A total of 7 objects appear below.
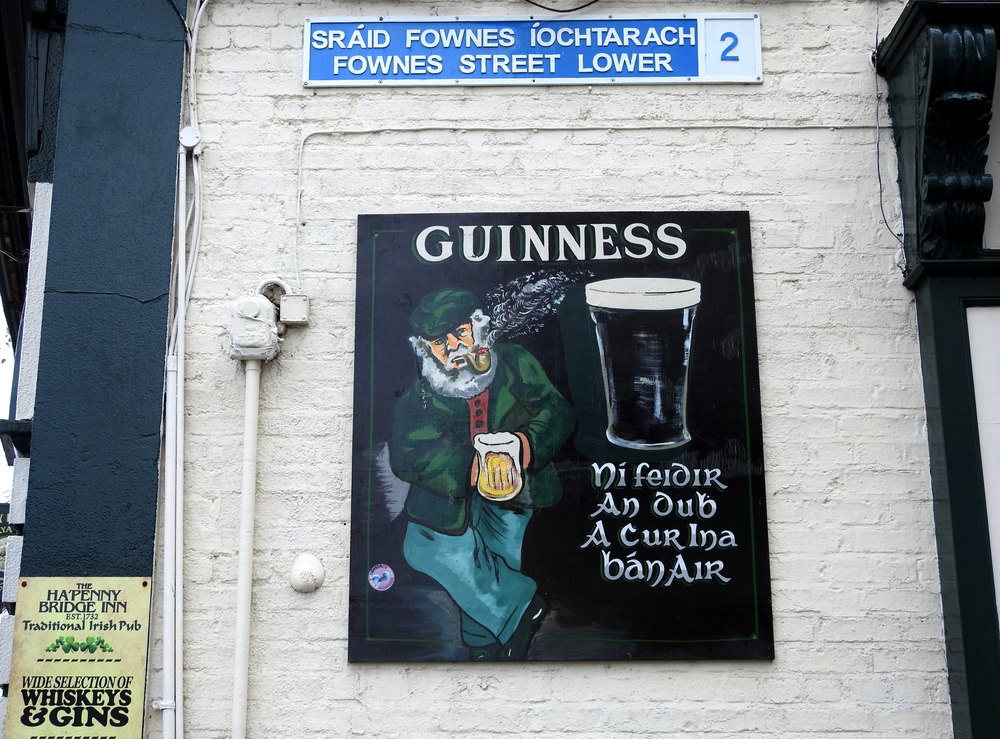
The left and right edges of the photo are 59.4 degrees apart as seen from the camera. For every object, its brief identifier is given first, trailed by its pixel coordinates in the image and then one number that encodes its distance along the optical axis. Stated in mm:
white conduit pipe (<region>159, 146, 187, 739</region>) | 3062
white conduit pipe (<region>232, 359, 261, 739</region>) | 3021
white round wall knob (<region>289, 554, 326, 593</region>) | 3092
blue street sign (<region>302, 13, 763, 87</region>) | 3533
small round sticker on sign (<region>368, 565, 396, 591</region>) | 3125
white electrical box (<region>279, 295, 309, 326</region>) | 3291
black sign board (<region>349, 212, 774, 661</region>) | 3104
